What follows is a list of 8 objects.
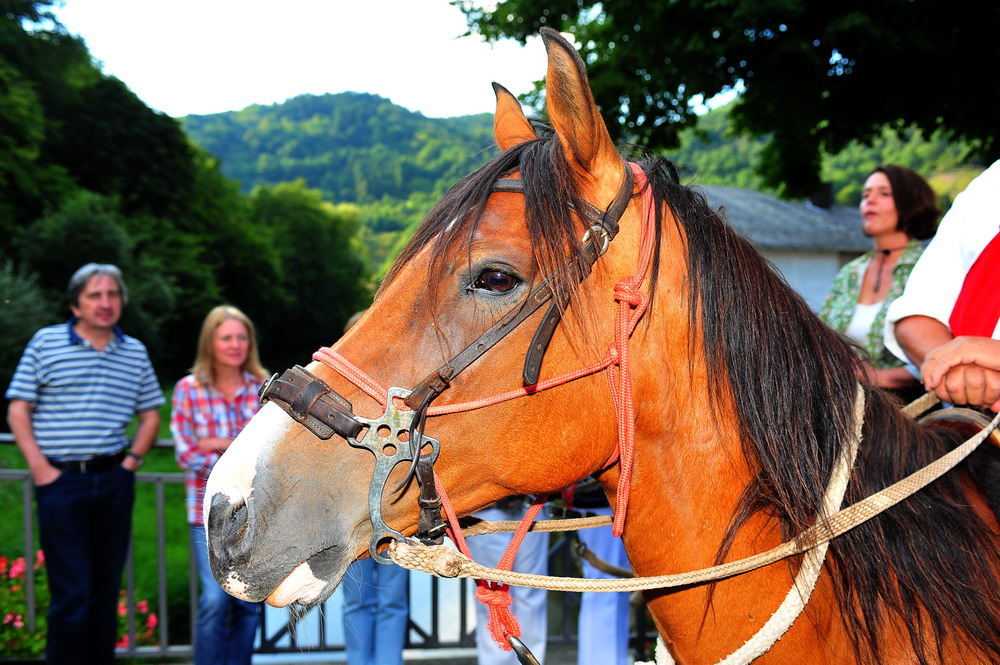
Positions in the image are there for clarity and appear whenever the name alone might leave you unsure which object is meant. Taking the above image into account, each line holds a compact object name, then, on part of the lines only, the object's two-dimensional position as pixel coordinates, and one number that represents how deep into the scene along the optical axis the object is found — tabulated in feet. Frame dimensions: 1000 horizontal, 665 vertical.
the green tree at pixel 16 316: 53.16
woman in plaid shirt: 13.56
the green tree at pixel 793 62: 22.11
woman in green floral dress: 11.61
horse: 4.48
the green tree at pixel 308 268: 165.68
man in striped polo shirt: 13.50
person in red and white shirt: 5.64
